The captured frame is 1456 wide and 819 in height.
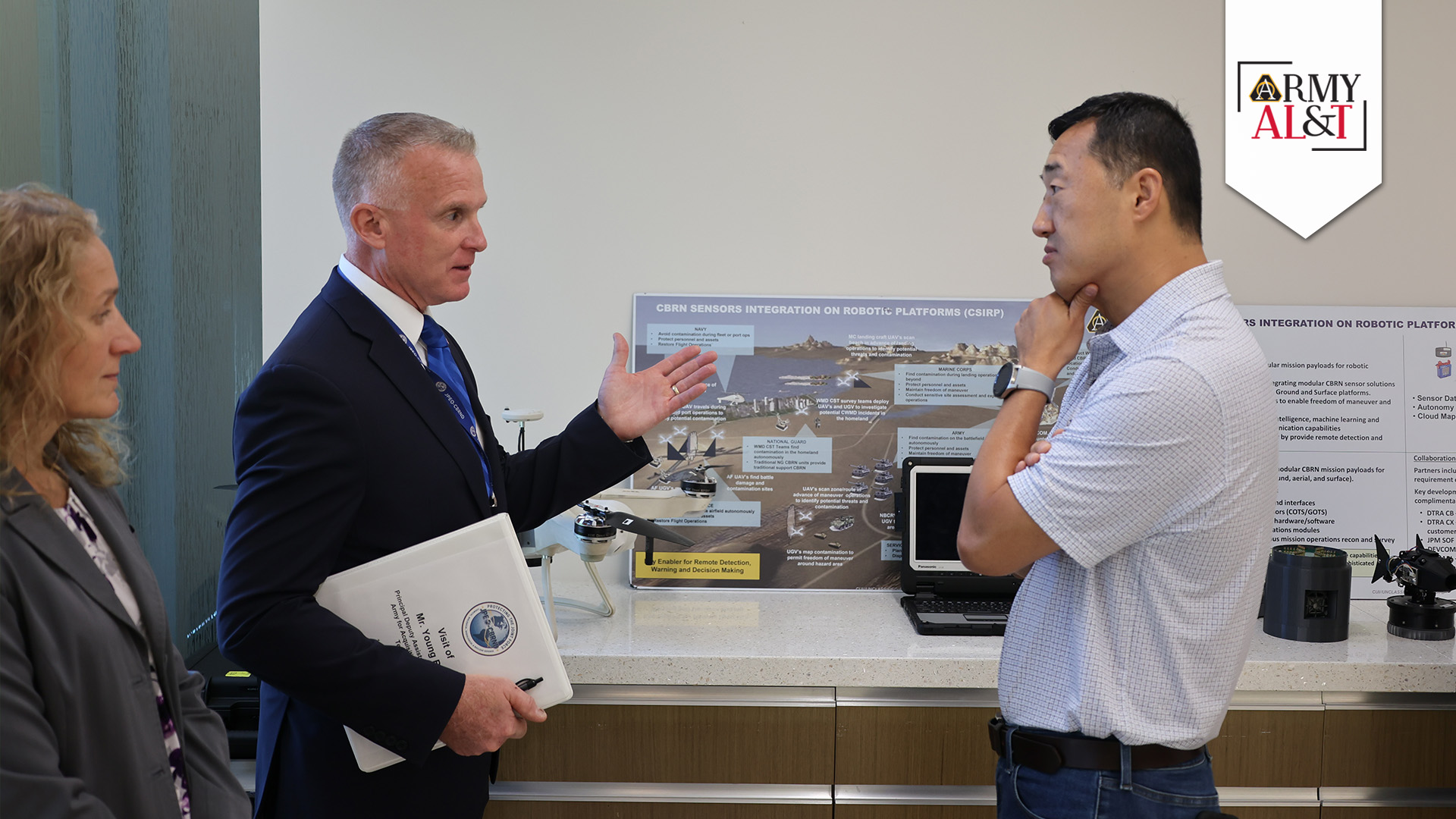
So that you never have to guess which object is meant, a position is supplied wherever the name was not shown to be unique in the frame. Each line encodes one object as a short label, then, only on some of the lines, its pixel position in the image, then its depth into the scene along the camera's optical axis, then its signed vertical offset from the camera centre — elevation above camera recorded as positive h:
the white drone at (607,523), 2.09 -0.27
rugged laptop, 2.36 -0.34
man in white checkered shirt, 1.17 -0.12
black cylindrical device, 2.10 -0.42
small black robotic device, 2.12 -0.44
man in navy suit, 1.20 -0.10
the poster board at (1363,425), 2.52 -0.05
